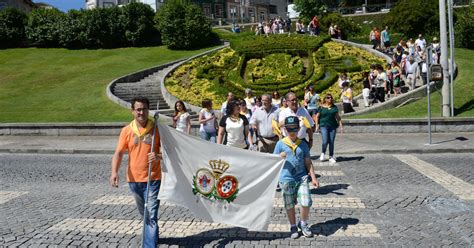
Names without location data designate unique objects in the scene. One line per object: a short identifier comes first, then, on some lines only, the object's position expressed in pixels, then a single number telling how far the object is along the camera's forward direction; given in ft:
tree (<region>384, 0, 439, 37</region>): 121.19
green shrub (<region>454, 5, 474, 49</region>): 105.49
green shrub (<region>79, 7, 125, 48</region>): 135.05
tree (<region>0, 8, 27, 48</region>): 139.23
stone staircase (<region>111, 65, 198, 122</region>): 84.23
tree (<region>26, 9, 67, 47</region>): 136.98
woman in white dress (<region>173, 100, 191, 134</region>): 37.12
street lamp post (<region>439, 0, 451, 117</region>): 56.84
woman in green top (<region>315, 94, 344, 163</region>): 39.40
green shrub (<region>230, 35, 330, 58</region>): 94.94
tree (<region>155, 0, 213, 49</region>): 125.18
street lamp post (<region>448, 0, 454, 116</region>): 61.52
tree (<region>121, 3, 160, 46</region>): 134.92
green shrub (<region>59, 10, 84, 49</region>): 135.23
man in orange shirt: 20.26
